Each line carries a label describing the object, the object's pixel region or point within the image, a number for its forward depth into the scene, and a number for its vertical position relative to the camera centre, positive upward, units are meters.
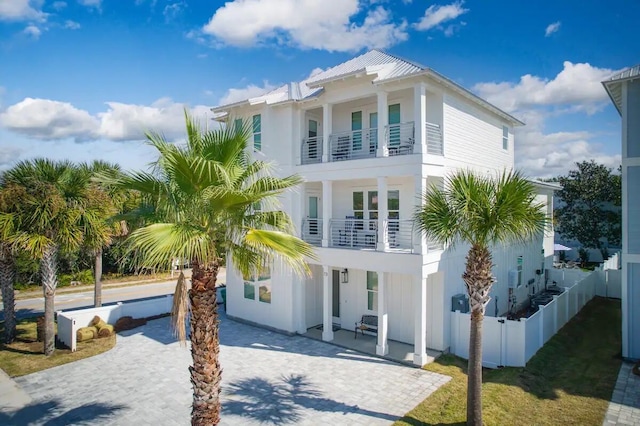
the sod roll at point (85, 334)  15.26 -4.59
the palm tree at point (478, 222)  8.43 -0.09
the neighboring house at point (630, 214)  12.98 +0.15
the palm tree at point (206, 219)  6.62 -0.07
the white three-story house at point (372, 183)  13.62 +1.32
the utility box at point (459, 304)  14.19 -3.07
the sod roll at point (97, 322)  16.20 -4.39
